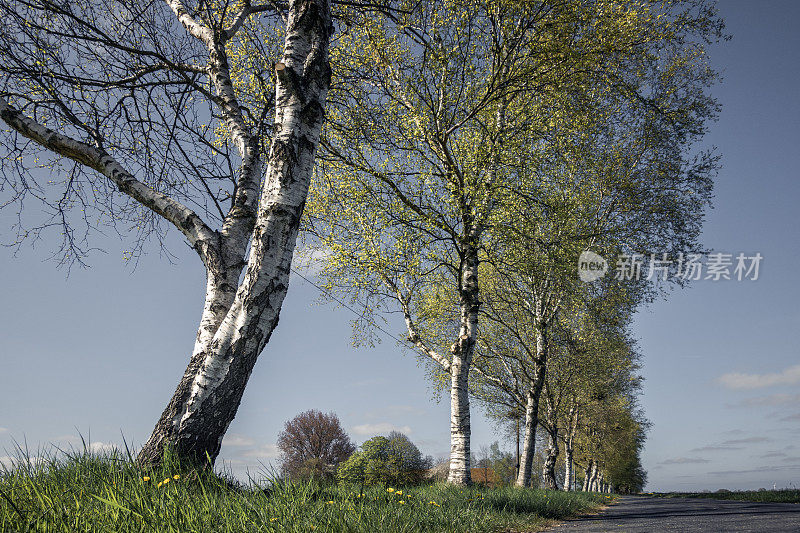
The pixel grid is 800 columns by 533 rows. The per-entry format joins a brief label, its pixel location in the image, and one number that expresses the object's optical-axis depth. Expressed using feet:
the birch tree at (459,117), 31.60
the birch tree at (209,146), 15.29
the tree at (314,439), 124.47
